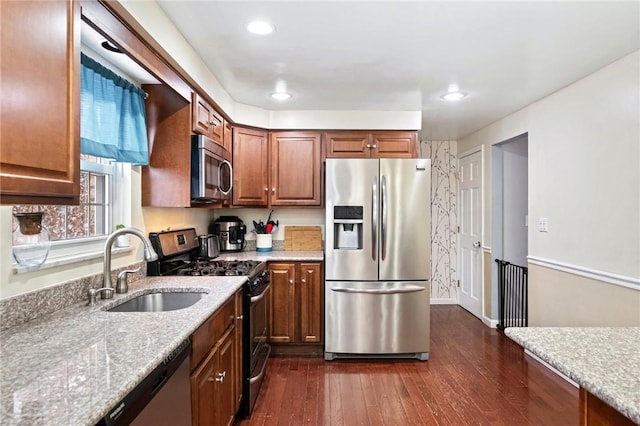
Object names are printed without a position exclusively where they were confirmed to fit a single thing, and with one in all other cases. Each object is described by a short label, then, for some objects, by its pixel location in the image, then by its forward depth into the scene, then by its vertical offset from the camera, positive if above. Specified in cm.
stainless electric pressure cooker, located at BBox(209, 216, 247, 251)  367 -19
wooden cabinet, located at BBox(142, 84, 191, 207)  234 +34
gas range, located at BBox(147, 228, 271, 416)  236 -46
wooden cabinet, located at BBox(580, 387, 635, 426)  94 -53
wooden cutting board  389 -26
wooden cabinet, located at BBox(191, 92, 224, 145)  241 +69
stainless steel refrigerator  321 -41
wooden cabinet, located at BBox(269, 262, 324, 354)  332 -81
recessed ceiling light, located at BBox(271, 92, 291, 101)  316 +104
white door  442 -25
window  169 +2
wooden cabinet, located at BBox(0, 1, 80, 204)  90 +31
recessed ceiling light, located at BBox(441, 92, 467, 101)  312 +102
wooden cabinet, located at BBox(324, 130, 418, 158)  368 +70
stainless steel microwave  240 +31
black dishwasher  91 -53
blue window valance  170 +50
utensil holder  375 -29
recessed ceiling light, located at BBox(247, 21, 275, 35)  197 +103
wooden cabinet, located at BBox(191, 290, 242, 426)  150 -74
